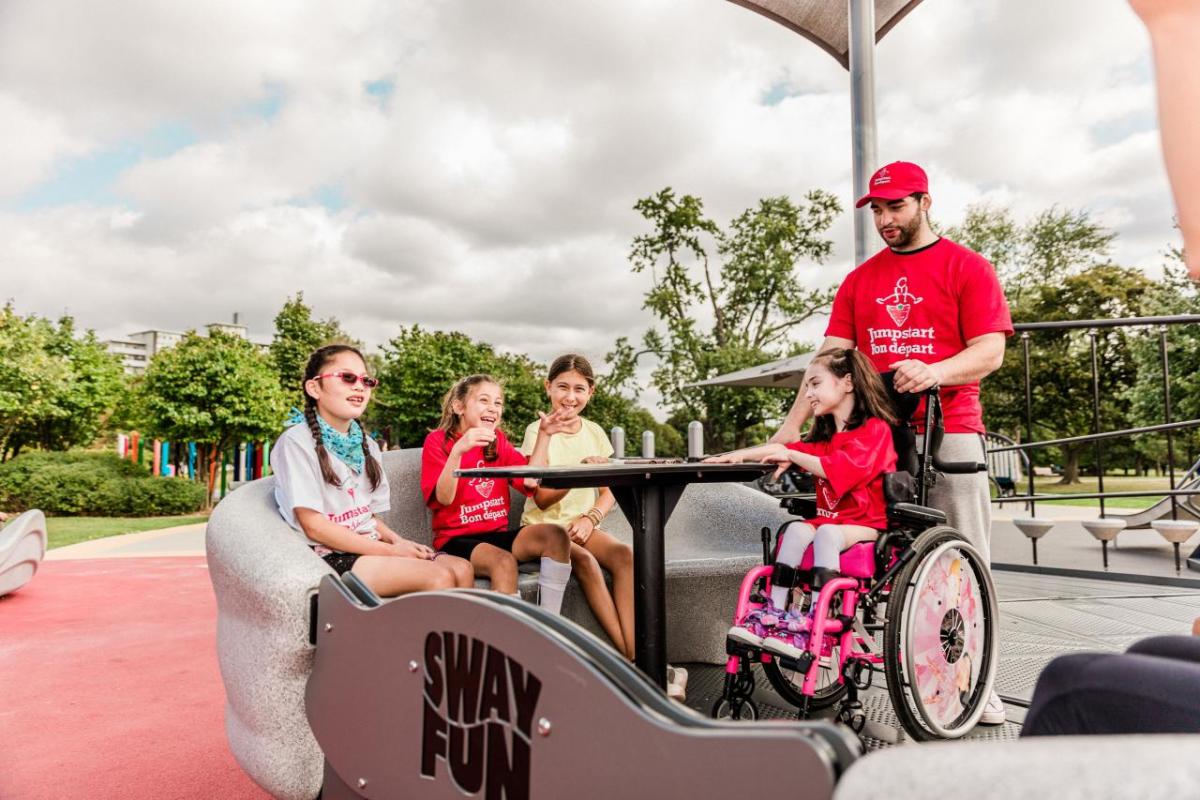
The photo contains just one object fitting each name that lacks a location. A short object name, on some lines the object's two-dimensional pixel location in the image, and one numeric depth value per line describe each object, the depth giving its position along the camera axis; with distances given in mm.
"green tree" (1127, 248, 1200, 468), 22406
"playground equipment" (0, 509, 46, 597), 6012
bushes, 14117
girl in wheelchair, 2344
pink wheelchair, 2221
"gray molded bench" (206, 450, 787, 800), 1781
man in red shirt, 2650
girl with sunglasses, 2432
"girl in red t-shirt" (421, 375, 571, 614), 2873
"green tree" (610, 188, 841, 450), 25125
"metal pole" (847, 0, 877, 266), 4801
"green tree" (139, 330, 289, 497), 15781
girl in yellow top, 3133
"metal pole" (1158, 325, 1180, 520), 5847
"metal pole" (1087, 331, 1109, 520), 6039
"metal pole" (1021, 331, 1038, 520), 6116
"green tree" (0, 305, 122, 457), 15148
